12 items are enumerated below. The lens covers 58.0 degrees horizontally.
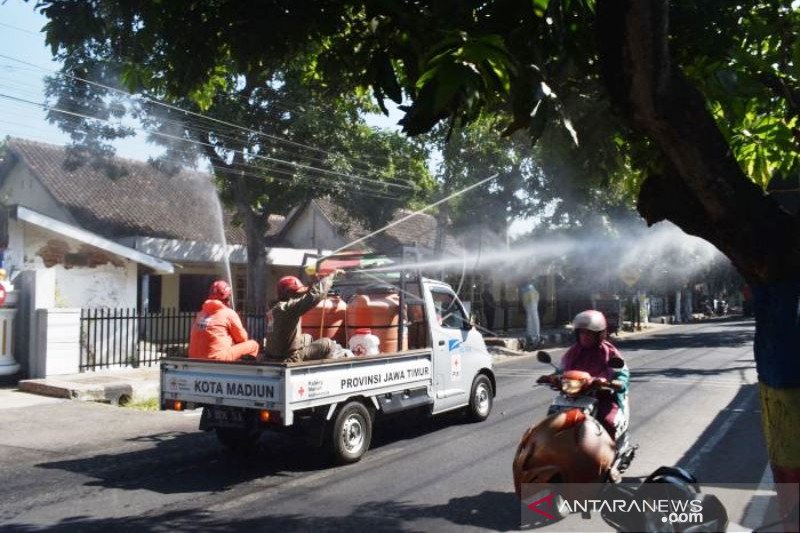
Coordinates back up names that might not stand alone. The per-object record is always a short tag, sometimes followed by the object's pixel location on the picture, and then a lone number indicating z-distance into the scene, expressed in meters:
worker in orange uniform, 8.06
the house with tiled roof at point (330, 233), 27.47
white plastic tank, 8.38
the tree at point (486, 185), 23.84
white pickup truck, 6.92
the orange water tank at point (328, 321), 9.03
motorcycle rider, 5.55
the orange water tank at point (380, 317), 8.68
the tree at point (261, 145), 17.62
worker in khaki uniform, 7.43
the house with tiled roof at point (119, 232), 15.84
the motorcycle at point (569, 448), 4.69
